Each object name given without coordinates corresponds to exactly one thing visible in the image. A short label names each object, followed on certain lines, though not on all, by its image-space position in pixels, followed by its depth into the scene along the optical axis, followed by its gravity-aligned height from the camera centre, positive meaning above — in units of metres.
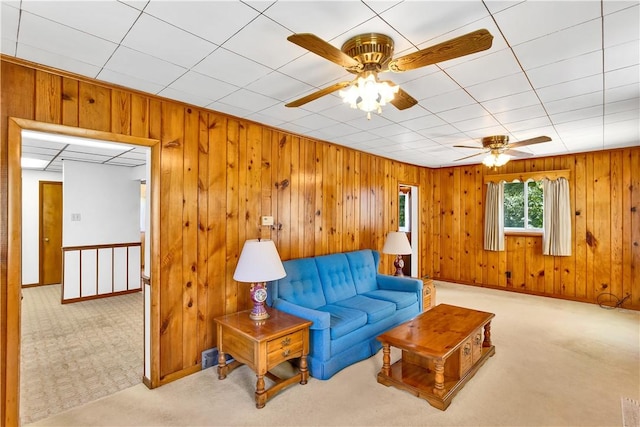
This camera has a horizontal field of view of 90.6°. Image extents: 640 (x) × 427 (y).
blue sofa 2.82 -0.98
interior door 6.50 -0.32
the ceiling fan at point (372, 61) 1.52 +0.81
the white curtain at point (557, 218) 5.20 -0.05
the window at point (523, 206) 5.78 +0.17
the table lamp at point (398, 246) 4.65 -0.45
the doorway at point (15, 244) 2.02 -0.18
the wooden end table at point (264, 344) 2.40 -1.05
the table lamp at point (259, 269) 2.66 -0.45
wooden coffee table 2.42 -1.18
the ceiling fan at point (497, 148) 4.00 +0.86
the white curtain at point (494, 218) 5.88 -0.06
